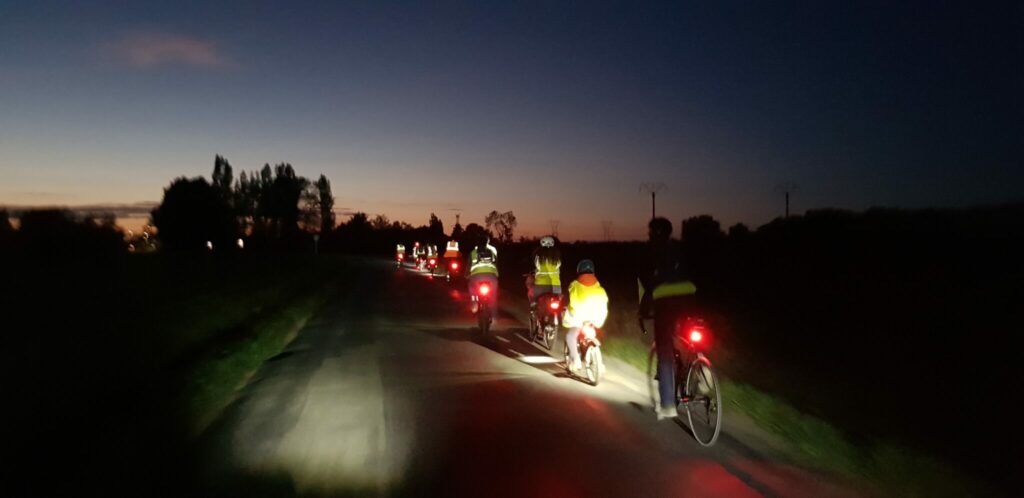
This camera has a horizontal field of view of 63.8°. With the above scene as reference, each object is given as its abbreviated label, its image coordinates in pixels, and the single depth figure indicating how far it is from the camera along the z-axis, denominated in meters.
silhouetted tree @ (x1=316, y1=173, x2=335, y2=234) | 146.75
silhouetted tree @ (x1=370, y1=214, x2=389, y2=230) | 173.95
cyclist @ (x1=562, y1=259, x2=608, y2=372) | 10.98
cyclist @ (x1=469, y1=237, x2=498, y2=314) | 16.88
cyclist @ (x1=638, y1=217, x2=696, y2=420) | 8.23
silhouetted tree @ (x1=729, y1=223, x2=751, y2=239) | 48.16
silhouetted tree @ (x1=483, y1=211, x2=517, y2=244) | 114.81
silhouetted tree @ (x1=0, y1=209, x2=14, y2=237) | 59.73
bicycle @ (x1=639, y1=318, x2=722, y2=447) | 7.59
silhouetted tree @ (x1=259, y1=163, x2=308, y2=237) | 120.12
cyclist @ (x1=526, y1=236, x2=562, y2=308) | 14.30
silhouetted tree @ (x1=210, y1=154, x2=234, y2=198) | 132.25
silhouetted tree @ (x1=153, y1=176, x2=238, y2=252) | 93.38
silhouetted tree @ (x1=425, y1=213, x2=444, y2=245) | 146.65
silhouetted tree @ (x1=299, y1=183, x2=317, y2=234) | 133.50
